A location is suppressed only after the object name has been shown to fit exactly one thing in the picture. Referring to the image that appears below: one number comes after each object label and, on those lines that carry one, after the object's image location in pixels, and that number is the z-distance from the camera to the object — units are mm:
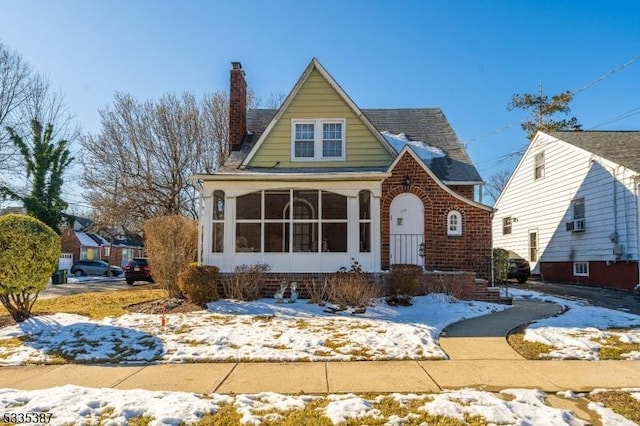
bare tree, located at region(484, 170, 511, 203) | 49875
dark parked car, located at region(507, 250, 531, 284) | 20047
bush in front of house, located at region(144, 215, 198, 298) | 12258
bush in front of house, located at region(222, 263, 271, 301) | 11500
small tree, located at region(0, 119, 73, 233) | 27453
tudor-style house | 12523
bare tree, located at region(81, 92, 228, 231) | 23484
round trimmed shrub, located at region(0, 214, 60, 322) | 8852
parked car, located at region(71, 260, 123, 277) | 36188
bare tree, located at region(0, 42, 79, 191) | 26469
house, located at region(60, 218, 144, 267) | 43062
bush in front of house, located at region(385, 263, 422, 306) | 10766
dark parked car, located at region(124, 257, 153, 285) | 24547
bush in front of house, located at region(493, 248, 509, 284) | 13125
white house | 16062
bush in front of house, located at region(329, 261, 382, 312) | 10250
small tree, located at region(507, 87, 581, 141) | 33438
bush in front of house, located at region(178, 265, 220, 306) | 11000
